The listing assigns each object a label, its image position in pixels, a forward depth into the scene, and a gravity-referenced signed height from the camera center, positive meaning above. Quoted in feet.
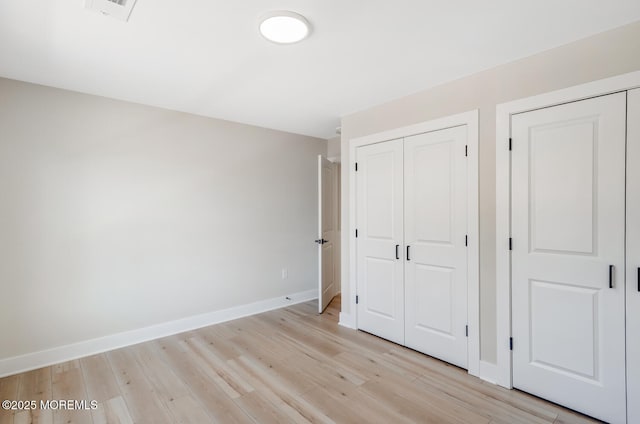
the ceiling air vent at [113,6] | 5.52 +3.69
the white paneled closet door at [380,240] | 10.26 -1.14
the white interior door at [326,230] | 13.16 -0.99
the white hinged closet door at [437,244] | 8.72 -1.10
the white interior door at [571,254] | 6.34 -1.08
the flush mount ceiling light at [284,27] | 5.88 +3.61
